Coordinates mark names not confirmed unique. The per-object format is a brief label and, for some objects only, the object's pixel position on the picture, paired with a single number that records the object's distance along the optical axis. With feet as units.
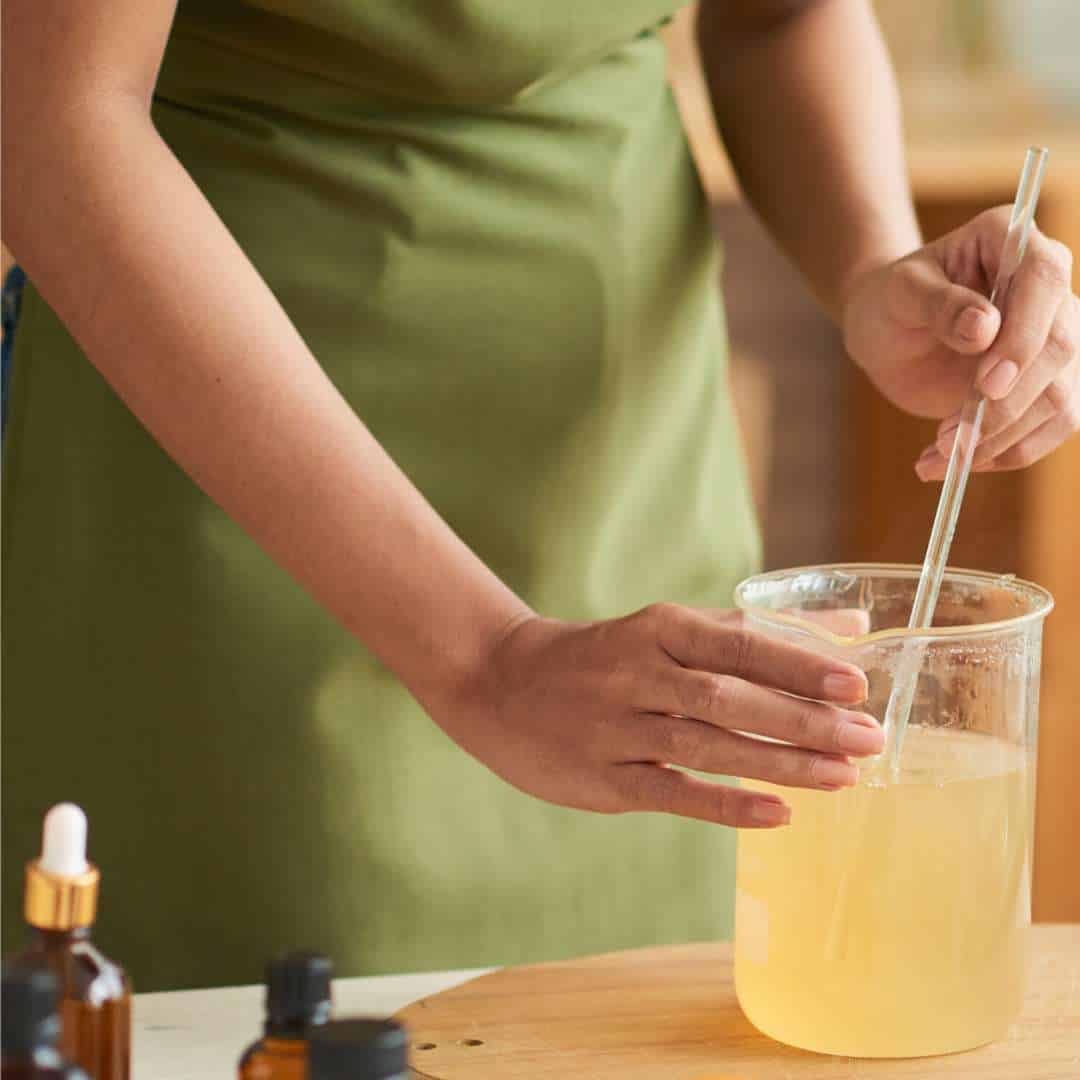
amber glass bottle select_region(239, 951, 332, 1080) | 3.64
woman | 5.00
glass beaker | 4.20
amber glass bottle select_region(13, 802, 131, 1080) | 3.64
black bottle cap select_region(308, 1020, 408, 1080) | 3.43
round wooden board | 4.27
